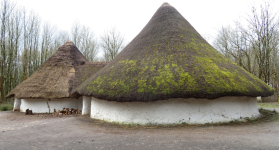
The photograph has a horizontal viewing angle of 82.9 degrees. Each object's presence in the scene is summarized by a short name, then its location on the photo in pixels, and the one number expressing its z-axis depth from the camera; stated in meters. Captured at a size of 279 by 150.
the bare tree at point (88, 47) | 29.63
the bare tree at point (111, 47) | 30.23
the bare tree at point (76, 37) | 29.19
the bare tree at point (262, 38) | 18.77
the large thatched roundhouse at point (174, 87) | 6.77
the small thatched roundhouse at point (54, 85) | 12.35
